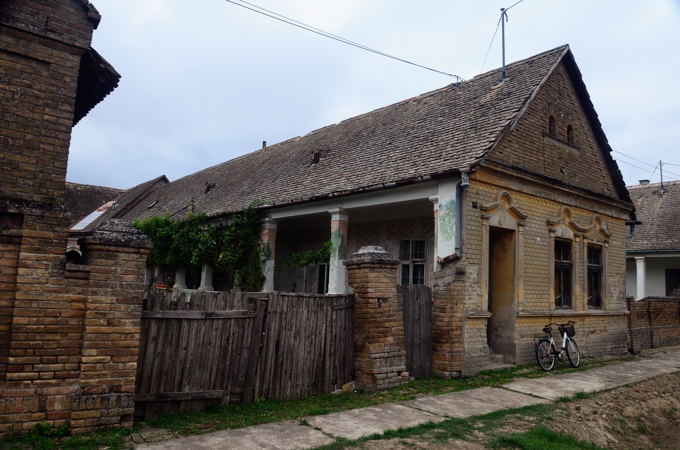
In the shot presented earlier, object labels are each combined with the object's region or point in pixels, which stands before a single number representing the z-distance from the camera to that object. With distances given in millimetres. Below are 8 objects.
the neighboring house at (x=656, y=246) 22062
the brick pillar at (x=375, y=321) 7703
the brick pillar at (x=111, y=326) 5250
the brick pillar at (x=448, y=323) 9055
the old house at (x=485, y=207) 9625
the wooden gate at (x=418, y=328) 8695
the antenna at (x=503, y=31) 12586
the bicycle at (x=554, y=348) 10297
